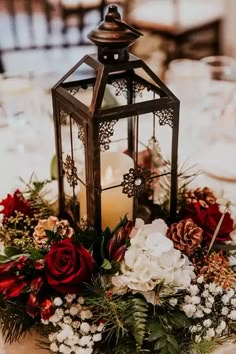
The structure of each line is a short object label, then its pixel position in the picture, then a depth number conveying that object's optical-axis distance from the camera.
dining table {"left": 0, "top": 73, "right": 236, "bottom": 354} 1.50
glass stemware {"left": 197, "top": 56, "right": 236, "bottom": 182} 1.53
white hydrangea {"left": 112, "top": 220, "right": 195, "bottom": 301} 0.95
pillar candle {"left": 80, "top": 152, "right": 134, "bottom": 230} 1.11
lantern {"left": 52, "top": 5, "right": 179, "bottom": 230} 1.01
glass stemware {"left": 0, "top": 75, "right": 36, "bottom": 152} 1.72
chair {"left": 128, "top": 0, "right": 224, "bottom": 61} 3.48
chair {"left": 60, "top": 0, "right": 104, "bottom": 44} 2.80
